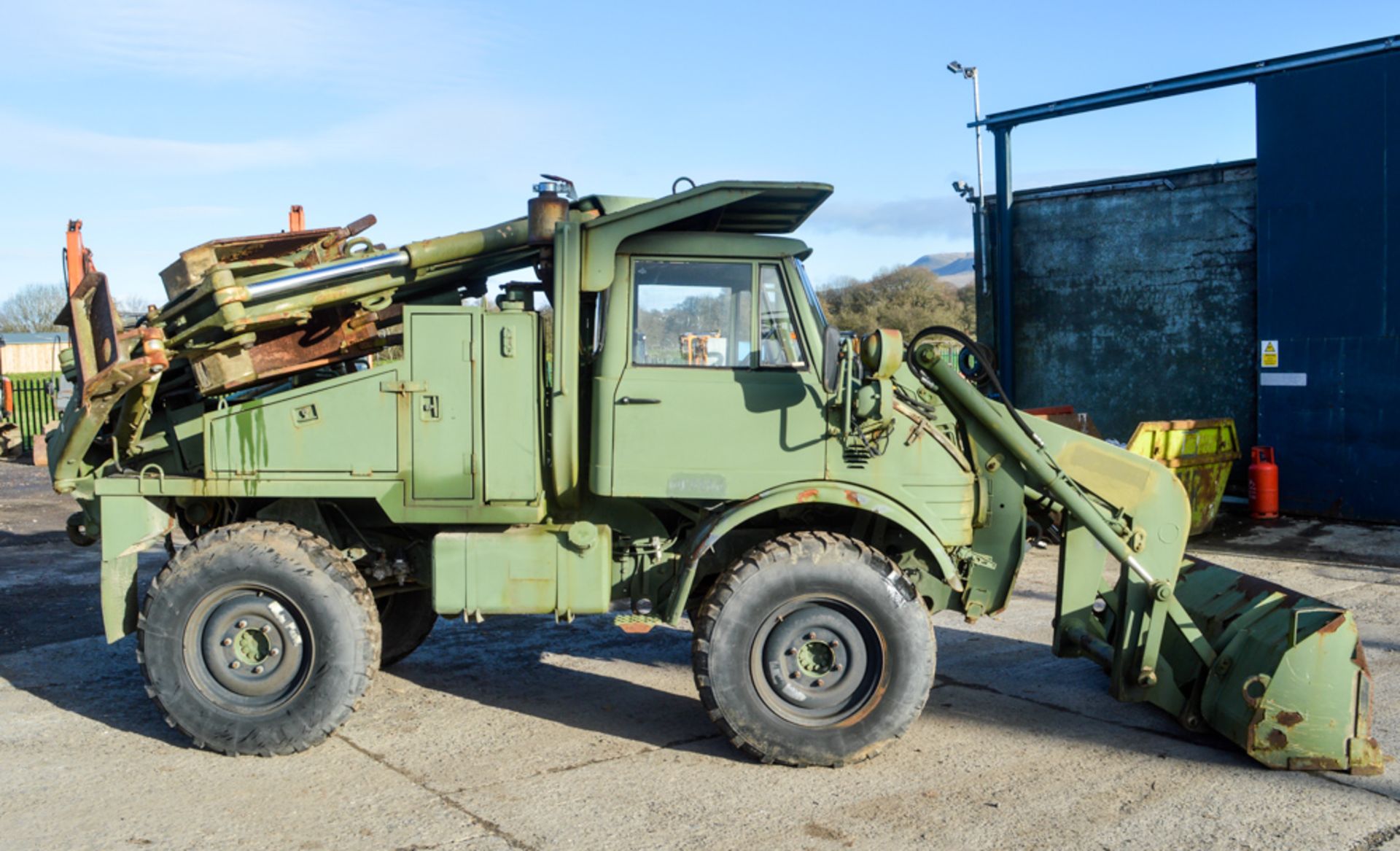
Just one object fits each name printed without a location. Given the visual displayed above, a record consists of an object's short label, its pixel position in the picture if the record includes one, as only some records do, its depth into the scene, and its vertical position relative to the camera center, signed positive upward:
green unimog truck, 5.70 -0.36
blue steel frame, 13.41 +3.81
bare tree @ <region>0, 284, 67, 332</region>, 68.31 +6.54
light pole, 25.83 +7.24
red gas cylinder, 13.62 -0.92
